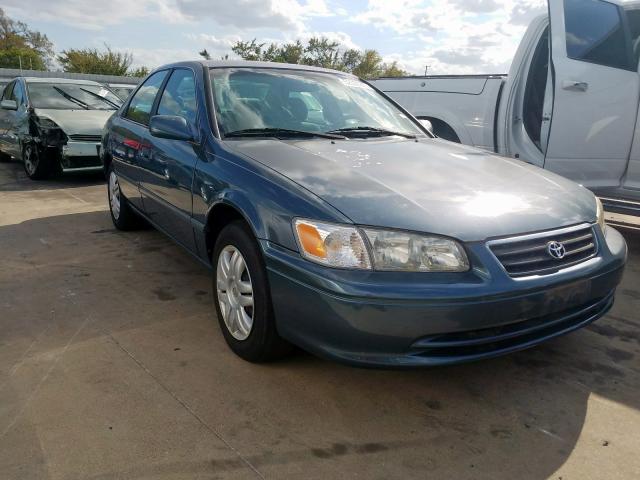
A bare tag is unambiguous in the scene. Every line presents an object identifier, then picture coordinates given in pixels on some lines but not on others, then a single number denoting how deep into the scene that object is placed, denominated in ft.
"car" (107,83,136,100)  34.55
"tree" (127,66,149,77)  145.38
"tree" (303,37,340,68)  151.11
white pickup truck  14.92
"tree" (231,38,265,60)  128.26
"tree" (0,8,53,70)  142.82
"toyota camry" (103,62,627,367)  6.88
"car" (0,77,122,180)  24.23
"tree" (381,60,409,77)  167.94
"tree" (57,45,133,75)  148.46
